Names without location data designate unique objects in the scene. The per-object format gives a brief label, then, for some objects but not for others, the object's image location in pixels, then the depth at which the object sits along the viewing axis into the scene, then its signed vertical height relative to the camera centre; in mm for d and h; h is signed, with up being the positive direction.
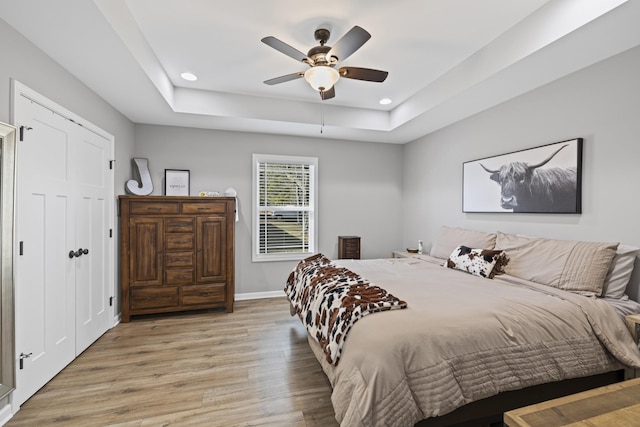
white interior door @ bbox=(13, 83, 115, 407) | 2020 -298
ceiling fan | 2086 +1169
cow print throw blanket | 1752 -627
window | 4531 +29
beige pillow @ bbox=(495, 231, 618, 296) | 2168 -414
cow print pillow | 2705 -491
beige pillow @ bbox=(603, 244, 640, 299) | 2141 -447
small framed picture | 4125 +366
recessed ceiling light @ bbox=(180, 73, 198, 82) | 3193 +1454
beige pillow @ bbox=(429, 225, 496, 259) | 3153 -339
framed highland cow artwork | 2592 +310
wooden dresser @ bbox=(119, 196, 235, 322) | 3500 -565
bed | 1481 -730
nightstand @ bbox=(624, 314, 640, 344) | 1903 -738
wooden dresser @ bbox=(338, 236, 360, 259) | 4691 -610
